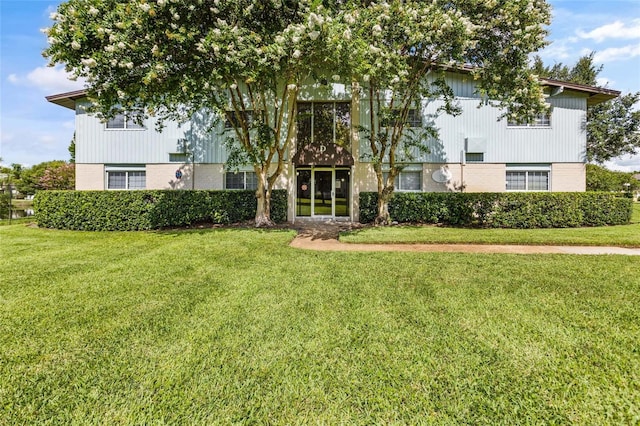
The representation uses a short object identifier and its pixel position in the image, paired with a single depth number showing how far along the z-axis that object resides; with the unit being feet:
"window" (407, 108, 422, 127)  45.83
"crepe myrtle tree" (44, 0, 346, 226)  22.99
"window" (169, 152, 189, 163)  48.03
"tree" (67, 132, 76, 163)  107.30
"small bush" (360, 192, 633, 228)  37.42
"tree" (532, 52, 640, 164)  66.13
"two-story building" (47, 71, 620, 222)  45.09
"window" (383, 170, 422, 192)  46.60
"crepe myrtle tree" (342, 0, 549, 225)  24.80
